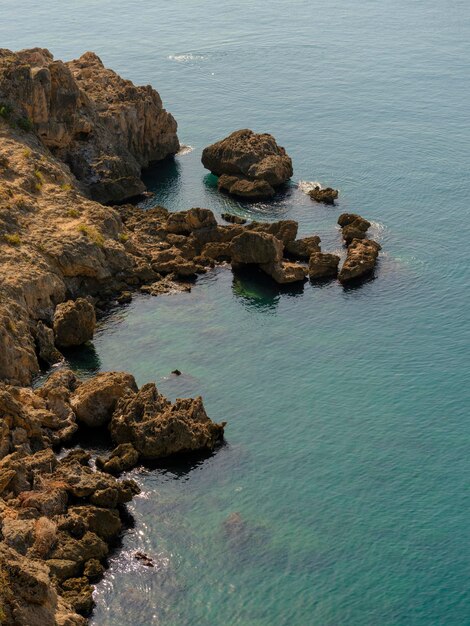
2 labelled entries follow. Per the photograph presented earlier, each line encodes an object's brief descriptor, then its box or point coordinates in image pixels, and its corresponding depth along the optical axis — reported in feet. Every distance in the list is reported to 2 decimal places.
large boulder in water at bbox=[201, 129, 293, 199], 390.42
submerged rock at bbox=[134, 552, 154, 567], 210.24
